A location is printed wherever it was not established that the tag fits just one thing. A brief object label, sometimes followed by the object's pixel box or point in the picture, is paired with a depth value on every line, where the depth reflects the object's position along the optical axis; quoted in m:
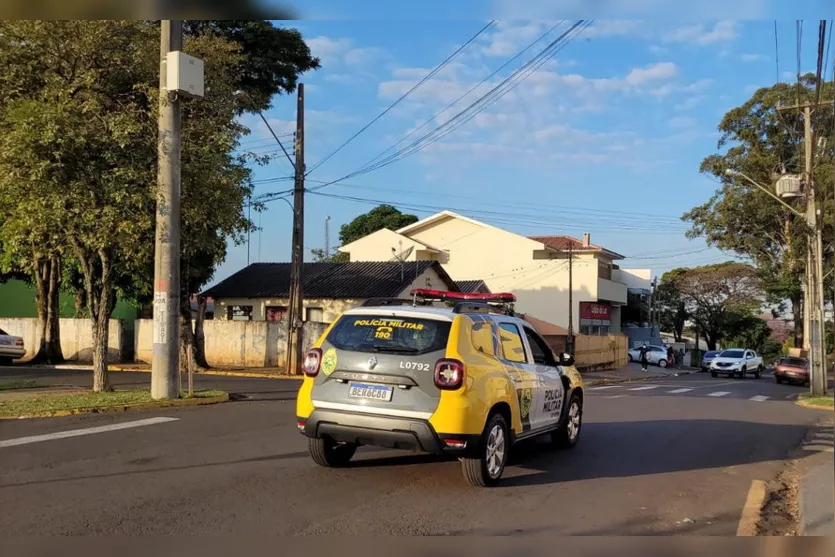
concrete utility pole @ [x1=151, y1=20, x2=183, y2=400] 13.45
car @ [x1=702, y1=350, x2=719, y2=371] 44.04
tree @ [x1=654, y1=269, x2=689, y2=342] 64.50
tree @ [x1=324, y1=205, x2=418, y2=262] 63.62
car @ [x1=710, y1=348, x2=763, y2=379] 39.12
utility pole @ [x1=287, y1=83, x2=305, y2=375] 23.11
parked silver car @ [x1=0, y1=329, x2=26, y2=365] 25.78
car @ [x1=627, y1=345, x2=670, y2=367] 49.66
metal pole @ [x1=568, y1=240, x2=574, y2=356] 36.28
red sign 51.62
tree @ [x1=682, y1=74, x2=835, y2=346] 42.66
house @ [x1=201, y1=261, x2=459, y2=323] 31.91
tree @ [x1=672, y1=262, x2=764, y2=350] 58.69
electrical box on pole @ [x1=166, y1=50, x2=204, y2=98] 13.20
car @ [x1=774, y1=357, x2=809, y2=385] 33.84
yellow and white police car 6.87
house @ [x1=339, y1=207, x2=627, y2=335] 50.84
